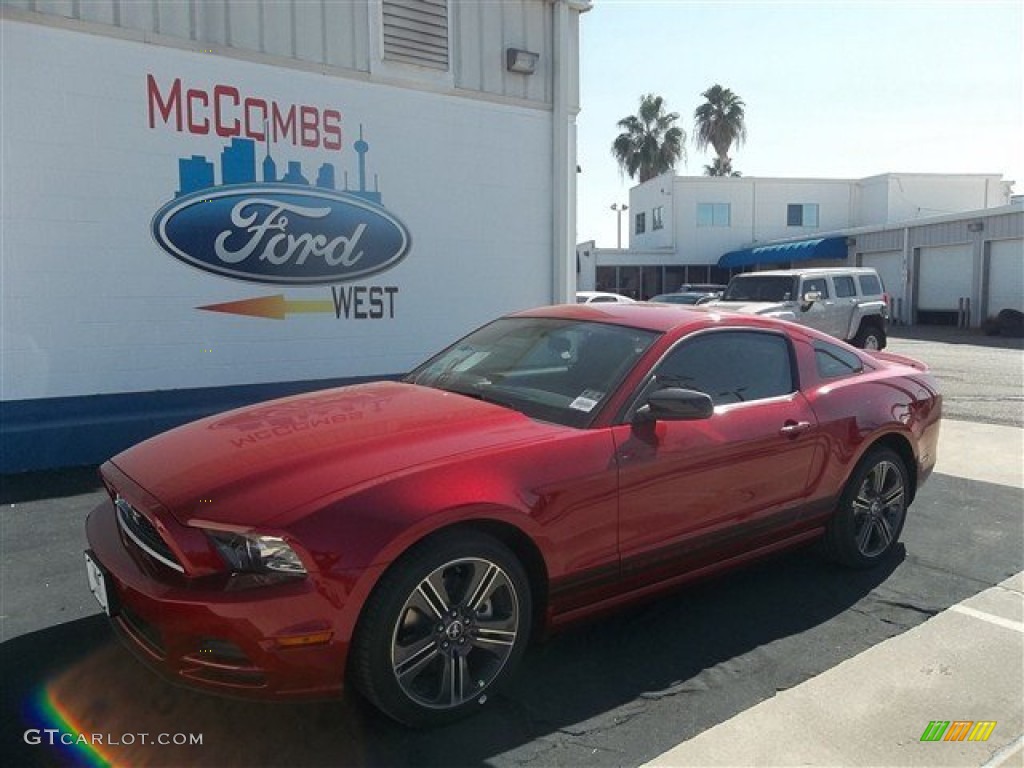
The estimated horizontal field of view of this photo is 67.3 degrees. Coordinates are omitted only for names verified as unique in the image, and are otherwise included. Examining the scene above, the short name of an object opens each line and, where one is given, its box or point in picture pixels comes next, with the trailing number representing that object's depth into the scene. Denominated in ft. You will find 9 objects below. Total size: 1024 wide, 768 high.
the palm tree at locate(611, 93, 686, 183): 160.76
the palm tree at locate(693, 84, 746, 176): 158.51
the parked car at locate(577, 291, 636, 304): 56.44
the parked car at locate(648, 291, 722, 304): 64.63
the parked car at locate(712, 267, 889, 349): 45.24
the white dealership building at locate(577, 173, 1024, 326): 112.37
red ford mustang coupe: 8.08
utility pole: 175.54
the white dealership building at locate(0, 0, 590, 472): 20.71
